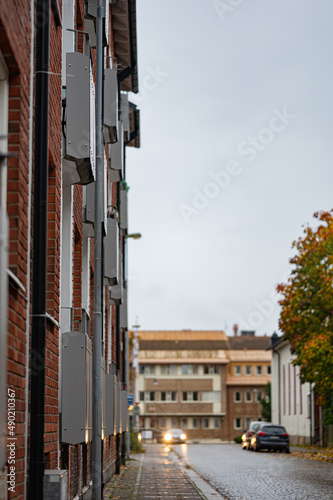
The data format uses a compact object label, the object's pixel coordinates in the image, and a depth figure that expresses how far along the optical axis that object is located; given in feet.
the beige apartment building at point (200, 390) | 321.52
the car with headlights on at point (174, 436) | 218.83
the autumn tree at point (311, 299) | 115.34
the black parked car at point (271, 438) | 143.64
